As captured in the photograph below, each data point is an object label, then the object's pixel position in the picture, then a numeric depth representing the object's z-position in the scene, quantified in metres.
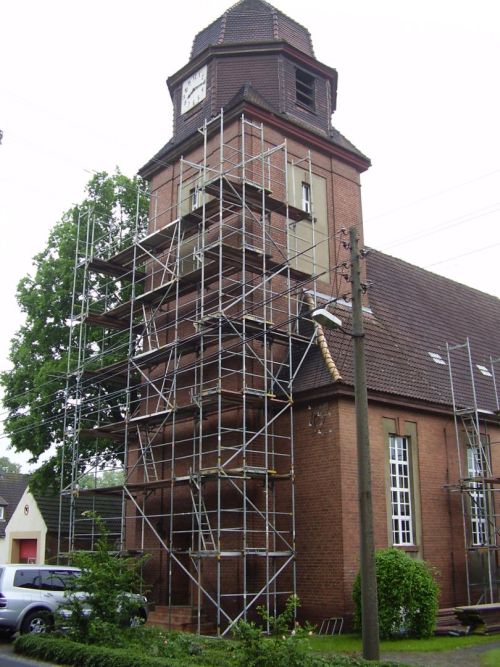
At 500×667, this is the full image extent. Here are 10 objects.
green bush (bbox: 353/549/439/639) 16.13
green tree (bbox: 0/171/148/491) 26.39
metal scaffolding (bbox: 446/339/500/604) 20.94
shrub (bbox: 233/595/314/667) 10.12
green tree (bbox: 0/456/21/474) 102.80
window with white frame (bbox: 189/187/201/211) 24.03
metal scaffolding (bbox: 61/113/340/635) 18.80
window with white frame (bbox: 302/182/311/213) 24.06
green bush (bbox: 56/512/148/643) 13.62
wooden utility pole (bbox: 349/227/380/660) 11.38
